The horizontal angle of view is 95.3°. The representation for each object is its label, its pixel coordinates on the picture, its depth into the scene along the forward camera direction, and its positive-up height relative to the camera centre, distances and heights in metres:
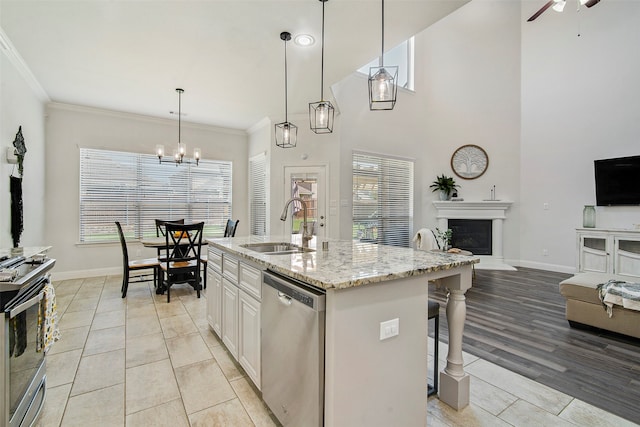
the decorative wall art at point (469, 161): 6.41 +1.17
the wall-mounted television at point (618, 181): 4.53 +0.53
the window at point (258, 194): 6.03 +0.38
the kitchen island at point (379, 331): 1.27 -0.58
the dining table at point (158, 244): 4.09 -0.46
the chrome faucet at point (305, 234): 2.44 -0.19
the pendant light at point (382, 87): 2.13 +0.93
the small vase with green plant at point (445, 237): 5.30 -0.44
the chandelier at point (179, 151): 4.57 +0.98
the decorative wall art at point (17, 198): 3.32 +0.15
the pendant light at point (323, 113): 2.52 +0.88
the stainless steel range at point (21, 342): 1.30 -0.64
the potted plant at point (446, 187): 6.56 +0.60
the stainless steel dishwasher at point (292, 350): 1.30 -0.70
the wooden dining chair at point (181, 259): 3.91 -0.66
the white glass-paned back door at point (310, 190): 5.52 +0.43
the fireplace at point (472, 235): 6.29 -0.47
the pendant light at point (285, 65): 2.91 +1.77
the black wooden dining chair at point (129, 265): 4.05 -0.76
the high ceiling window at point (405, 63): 6.93 +3.58
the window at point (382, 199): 5.91 +0.30
